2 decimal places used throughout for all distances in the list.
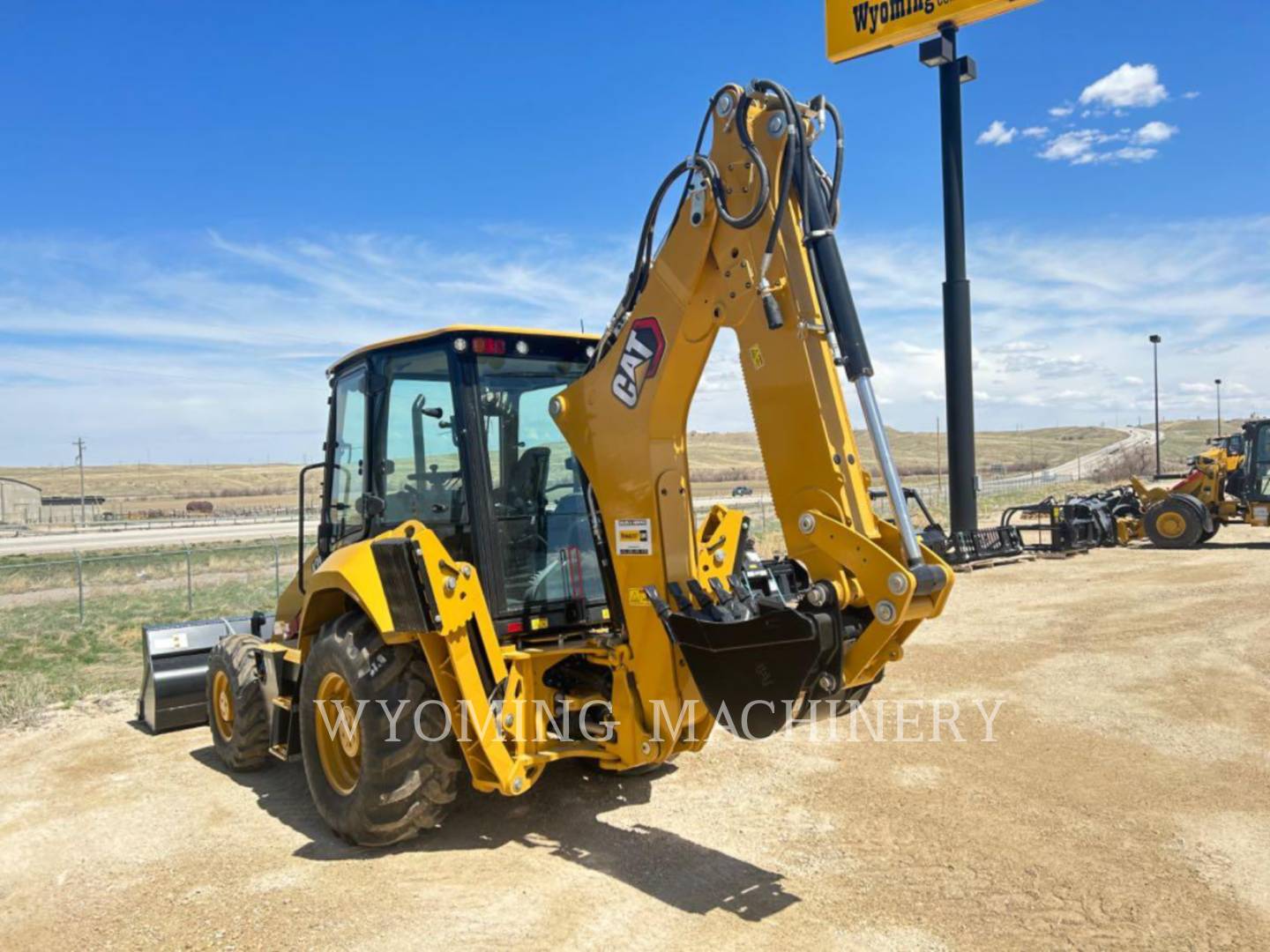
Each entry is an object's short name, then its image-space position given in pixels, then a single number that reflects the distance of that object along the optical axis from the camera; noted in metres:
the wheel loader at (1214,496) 19.95
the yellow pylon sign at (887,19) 18.12
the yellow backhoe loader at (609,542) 4.34
